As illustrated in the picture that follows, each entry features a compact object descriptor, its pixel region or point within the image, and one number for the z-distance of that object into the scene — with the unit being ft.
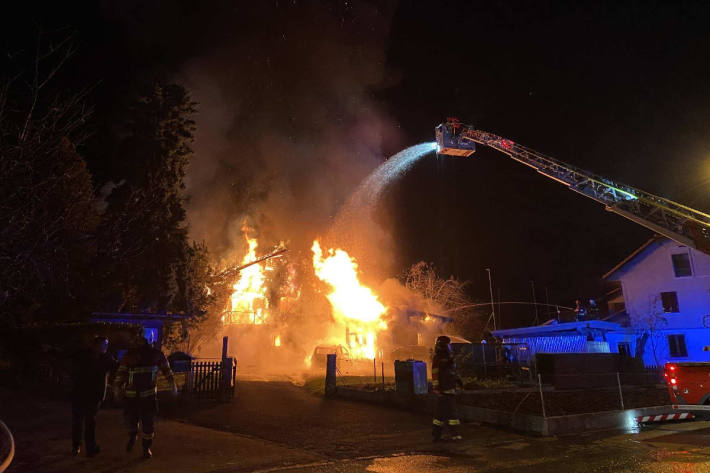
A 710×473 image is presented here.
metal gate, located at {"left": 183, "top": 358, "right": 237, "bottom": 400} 41.70
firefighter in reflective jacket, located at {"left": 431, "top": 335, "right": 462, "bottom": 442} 26.04
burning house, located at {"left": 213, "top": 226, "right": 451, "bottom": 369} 109.19
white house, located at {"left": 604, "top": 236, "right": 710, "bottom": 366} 98.37
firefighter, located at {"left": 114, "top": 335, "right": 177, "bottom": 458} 21.26
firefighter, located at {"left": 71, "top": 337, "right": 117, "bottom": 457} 20.92
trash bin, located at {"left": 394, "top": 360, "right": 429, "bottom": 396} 38.09
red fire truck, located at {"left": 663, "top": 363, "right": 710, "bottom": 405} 31.53
